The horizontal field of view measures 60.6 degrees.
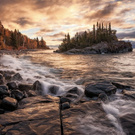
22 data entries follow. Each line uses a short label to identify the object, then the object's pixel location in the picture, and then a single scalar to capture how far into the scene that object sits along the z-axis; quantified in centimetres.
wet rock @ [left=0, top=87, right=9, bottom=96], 511
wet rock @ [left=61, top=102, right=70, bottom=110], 433
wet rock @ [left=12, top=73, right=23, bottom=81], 845
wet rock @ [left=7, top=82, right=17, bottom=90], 643
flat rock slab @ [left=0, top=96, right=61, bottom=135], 292
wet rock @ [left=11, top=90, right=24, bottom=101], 512
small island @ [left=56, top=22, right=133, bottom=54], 7856
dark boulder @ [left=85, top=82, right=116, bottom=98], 573
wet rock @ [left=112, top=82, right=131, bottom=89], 705
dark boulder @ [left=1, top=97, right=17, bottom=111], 417
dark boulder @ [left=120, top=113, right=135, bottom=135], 315
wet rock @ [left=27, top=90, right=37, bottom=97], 569
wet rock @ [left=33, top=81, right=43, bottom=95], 639
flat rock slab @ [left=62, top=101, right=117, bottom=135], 307
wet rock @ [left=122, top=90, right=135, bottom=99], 572
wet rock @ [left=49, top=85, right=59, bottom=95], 653
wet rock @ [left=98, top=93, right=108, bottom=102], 521
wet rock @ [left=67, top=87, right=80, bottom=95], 609
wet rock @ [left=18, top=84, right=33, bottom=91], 656
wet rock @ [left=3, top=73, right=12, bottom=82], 866
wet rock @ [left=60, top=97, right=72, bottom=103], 502
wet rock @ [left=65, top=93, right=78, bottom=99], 552
